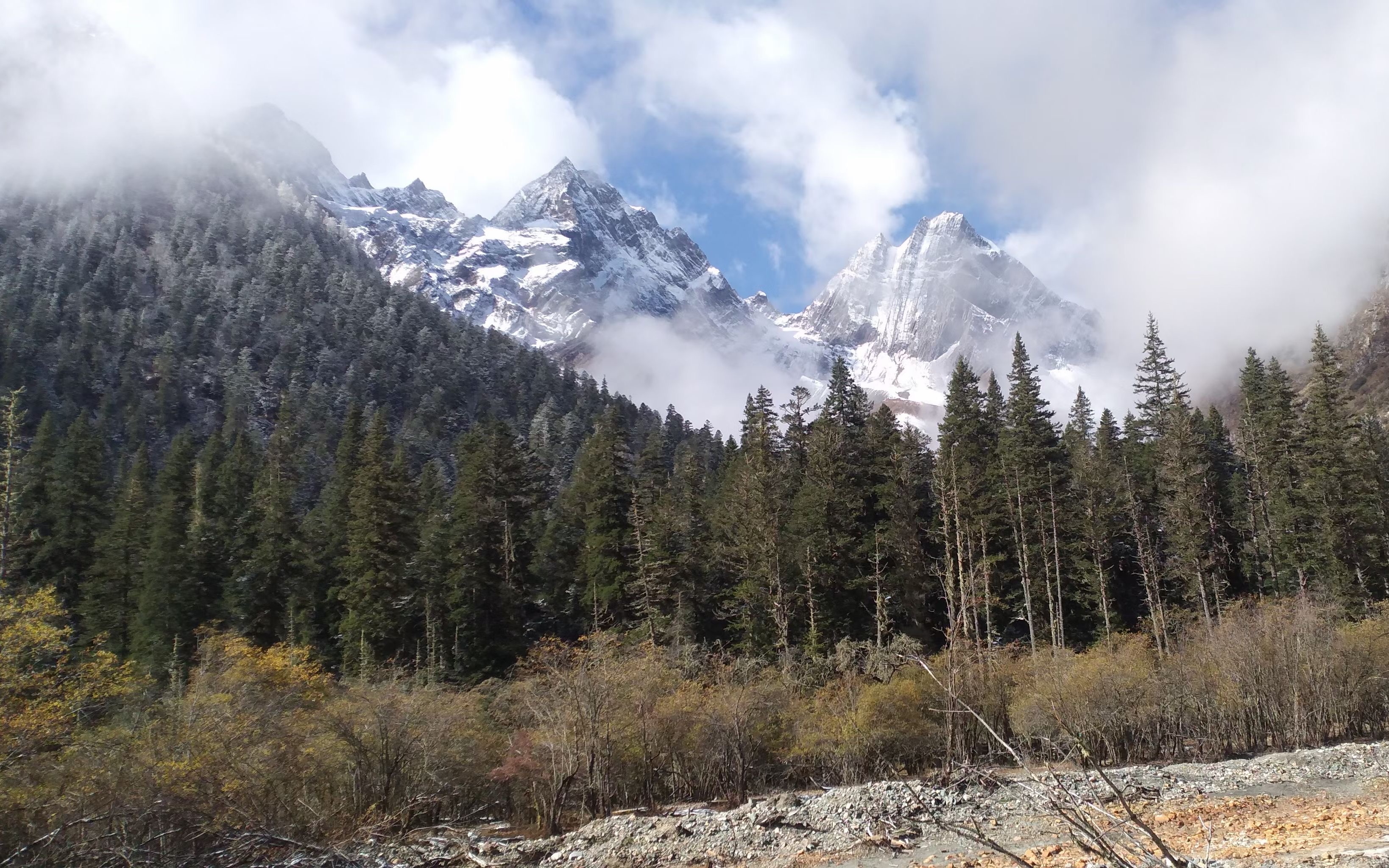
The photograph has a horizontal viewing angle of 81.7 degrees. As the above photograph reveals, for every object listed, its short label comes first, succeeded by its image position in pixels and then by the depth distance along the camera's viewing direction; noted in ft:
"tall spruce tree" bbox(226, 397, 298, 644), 160.56
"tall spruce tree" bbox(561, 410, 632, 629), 156.66
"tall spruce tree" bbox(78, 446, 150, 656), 163.84
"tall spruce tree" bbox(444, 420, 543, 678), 151.02
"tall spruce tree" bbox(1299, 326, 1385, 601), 138.41
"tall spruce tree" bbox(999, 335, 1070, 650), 150.00
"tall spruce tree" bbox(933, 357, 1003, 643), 136.36
